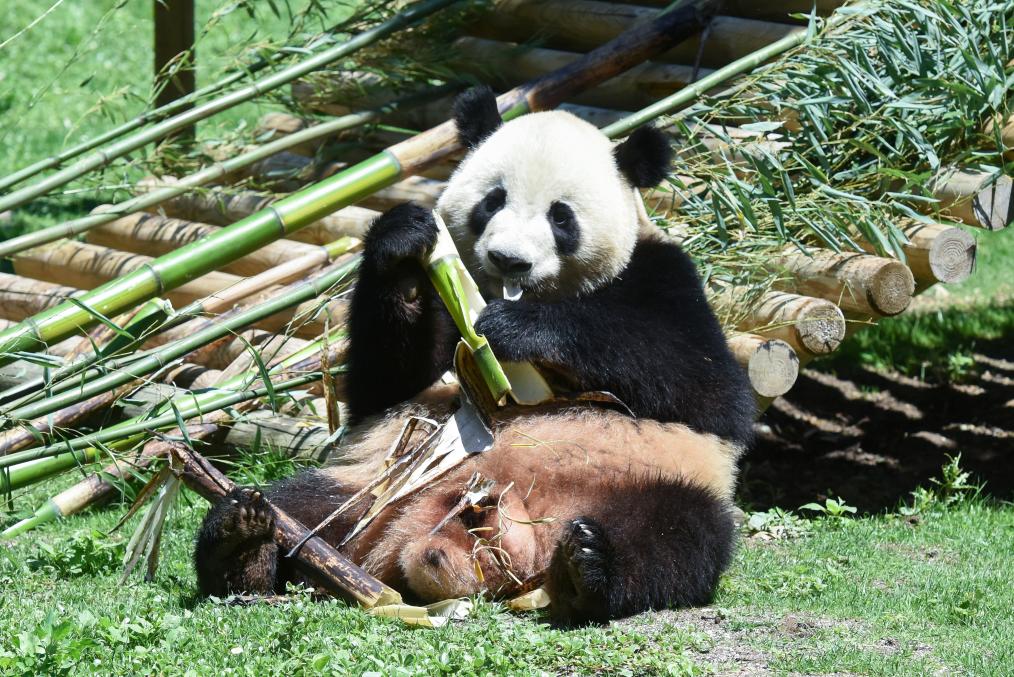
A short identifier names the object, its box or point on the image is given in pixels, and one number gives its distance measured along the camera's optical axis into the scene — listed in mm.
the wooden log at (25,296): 13062
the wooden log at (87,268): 12770
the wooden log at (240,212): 12672
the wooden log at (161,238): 12719
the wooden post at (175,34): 14914
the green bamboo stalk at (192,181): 9148
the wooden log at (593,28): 11930
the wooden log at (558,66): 12625
